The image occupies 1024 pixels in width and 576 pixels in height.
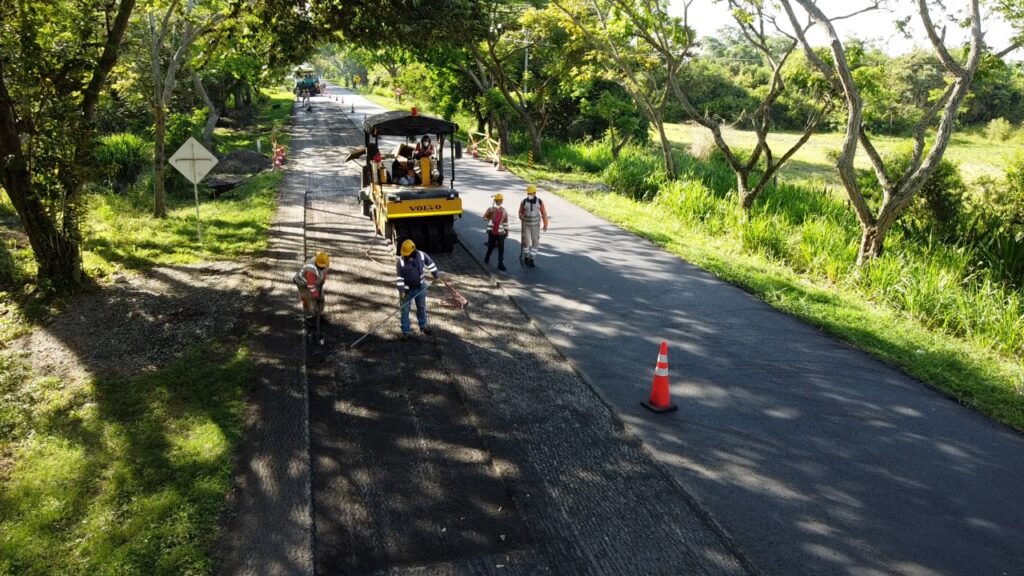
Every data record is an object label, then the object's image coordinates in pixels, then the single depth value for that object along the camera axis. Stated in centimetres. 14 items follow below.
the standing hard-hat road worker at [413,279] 925
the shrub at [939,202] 1449
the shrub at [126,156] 2380
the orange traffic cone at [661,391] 736
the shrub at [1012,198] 1409
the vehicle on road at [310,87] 5522
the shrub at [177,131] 2364
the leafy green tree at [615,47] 1994
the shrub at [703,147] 2779
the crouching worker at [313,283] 895
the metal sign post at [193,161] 1345
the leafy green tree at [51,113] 1026
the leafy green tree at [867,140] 1095
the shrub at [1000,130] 3778
